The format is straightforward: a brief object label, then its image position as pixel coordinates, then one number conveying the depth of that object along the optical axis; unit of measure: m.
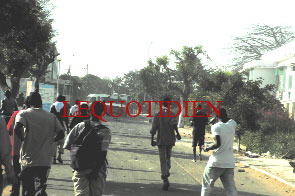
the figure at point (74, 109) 16.82
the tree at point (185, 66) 50.50
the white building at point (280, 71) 45.50
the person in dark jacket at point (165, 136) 10.79
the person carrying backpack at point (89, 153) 6.54
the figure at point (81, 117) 11.38
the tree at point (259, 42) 71.19
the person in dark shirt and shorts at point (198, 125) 17.22
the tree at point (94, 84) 129.10
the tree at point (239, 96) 24.19
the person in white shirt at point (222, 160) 8.20
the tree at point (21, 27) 19.16
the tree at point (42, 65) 47.05
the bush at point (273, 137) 22.28
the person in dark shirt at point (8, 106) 15.11
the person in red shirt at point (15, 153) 8.20
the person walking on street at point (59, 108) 13.68
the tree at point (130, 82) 137.62
